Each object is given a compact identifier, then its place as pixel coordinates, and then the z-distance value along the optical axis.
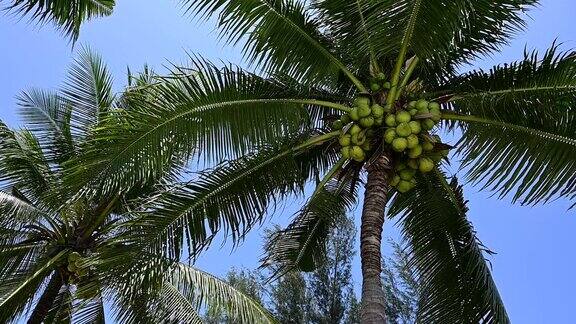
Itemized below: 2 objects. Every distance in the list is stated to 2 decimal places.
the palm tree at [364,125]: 6.81
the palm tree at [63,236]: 9.23
